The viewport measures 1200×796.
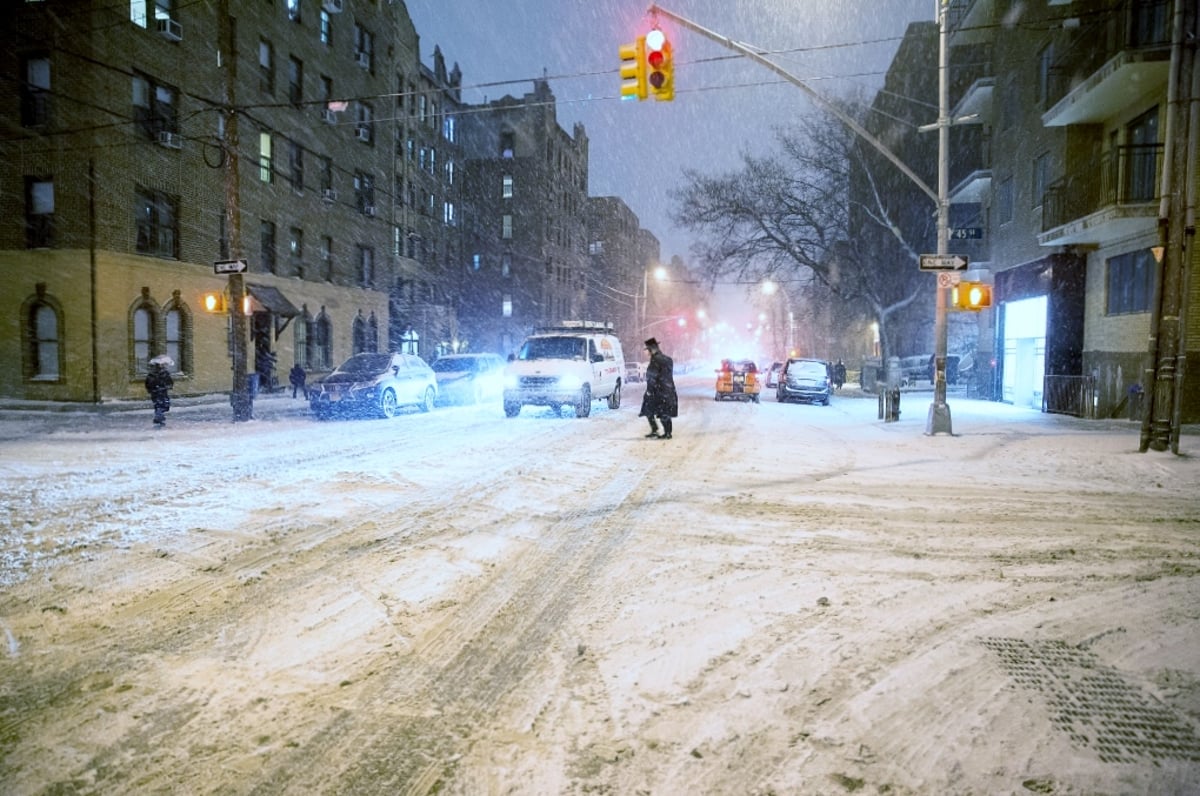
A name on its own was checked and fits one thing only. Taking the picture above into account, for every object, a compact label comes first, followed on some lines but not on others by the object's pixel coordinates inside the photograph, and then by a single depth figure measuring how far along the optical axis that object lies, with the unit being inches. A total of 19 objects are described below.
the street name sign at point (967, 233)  650.7
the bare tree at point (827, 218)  1381.6
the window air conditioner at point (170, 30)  952.3
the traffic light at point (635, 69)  468.4
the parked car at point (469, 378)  957.8
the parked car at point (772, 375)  1699.1
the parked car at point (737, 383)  1092.5
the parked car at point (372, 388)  753.0
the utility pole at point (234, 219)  695.7
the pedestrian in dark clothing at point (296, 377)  1091.3
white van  727.7
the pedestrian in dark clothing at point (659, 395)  553.6
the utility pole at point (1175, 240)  437.4
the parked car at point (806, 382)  1055.6
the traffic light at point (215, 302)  692.7
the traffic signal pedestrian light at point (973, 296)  551.2
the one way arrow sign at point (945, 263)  572.1
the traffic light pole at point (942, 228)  571.8
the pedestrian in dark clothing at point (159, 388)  653.3
